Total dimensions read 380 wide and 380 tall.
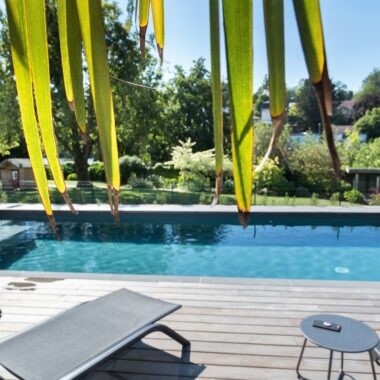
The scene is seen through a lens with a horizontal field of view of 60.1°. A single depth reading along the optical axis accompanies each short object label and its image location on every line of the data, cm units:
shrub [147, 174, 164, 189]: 1722
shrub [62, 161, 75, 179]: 2383
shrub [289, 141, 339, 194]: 1503
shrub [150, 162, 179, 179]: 2086
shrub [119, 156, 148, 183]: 2056
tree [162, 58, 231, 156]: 2402
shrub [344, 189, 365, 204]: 1282
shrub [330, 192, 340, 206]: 1231
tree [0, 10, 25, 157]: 1397
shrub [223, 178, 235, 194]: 1017
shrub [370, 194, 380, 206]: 1245
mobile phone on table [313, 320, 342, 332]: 226
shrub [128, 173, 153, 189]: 1711
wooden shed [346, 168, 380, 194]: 1516
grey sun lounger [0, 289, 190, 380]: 189
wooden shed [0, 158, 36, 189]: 1738
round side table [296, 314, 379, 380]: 206
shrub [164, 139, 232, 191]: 1631
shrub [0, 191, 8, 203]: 1254
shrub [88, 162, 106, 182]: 2259
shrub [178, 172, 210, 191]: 1516
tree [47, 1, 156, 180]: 1216
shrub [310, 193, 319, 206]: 1202
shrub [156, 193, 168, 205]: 1270
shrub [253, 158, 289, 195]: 1496
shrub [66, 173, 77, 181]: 2201
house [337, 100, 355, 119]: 4468
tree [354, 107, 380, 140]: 2654
